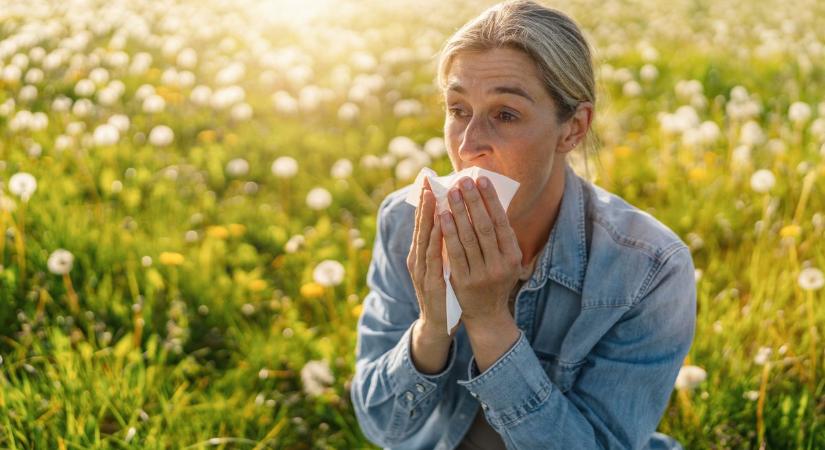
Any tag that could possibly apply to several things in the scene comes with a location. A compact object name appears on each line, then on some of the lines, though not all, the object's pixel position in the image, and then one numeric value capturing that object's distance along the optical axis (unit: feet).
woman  5.96
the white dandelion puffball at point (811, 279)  9.45
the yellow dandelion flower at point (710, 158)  15.38
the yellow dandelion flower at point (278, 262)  13.19
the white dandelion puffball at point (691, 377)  8.41
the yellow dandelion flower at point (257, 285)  11.78
